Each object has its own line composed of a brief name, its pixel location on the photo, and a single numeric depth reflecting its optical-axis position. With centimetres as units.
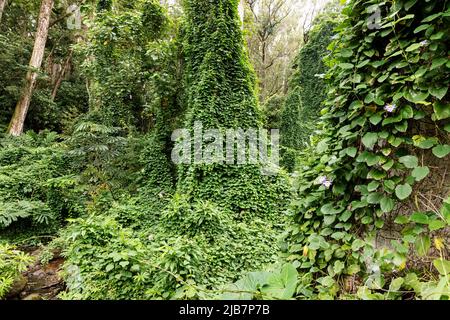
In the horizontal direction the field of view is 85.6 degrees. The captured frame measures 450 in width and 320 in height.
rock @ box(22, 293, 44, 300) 368
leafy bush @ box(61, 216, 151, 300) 286
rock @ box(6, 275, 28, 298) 358
